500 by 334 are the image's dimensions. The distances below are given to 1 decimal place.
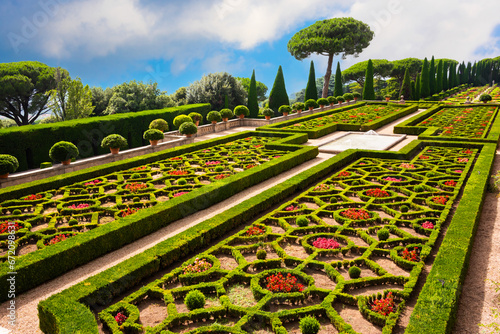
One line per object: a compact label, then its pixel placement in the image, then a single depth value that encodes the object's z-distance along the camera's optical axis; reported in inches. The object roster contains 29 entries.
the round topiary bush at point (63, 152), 574.2
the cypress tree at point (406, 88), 2057.1
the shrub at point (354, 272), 266.7
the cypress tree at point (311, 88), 1700.3
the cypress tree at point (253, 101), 1373.0
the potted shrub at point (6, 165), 507.8
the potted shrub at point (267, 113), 1166.3
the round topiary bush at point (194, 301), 237.0
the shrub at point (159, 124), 858.1
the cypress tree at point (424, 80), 2244.1
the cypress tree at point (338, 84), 1914.4
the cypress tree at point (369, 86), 1909.4
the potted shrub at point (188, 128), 834.2
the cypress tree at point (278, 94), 1491.1
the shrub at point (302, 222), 353.0
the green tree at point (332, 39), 1894.7
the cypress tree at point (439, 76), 2654.0
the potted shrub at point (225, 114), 1104.2
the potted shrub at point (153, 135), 736.9
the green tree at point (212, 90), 1422.2
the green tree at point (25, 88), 1568.7
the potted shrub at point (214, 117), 1043.4
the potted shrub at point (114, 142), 654.5
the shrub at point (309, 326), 210.4
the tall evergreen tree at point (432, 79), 2438.5
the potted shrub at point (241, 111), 1166.9
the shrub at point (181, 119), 979.9
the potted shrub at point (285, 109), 1309.1
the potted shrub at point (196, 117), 1063.0
